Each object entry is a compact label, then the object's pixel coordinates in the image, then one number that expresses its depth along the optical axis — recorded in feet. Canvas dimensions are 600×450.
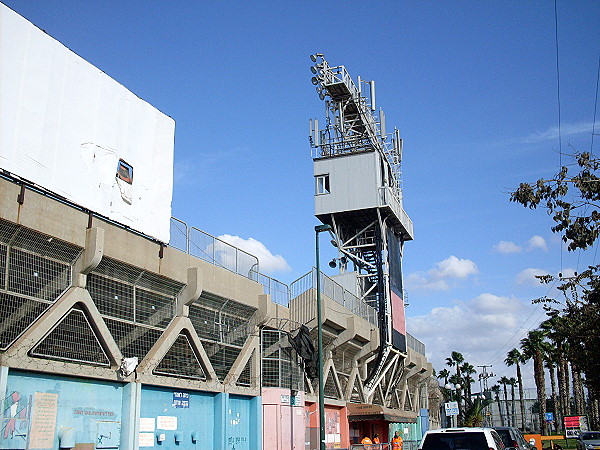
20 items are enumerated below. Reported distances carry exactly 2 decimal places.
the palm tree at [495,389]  338.66
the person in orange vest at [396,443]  94.07
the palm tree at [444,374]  353.43
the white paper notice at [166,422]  67.56
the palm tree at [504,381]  439.92
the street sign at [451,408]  131.34
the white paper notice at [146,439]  64.23
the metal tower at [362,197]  149.89
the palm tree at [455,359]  328.45
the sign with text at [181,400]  71.00
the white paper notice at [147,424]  64.85
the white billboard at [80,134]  56.13
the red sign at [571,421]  142.31
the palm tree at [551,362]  245.90
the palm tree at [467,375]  265.34
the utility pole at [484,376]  294.02
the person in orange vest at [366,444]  94.99
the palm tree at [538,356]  227.40
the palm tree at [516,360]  314.67
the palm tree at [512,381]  438.77
